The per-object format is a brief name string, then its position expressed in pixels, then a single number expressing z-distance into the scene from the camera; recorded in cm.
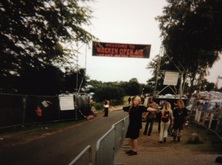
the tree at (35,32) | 1346
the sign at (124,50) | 2365
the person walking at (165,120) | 1010
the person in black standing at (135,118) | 719
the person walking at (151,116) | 1207
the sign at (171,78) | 2300
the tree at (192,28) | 1980
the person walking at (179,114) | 1010
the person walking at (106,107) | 2209
